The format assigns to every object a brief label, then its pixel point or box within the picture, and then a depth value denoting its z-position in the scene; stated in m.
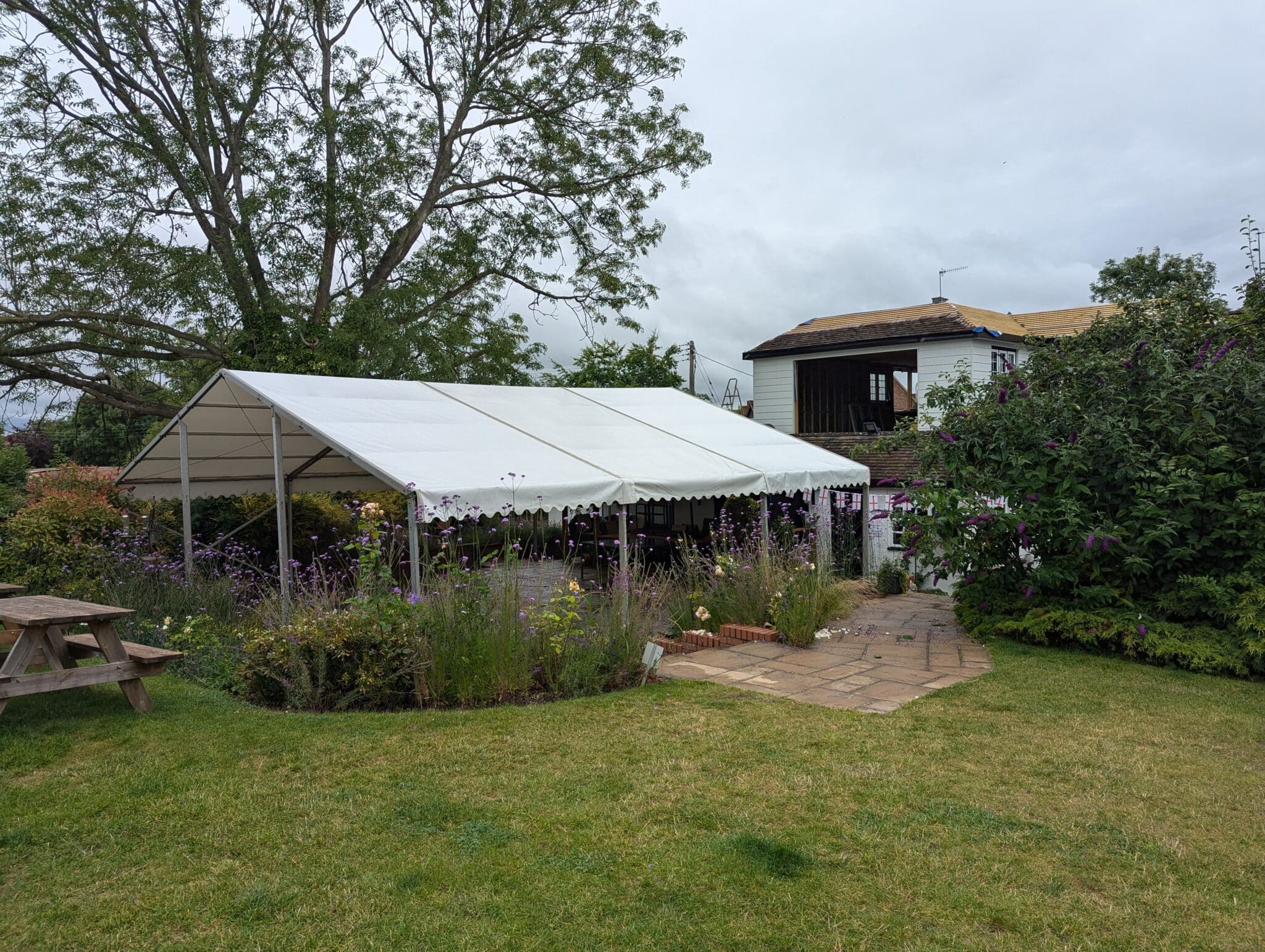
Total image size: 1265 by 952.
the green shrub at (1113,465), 7.36
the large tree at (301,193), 14.72
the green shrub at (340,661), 5.69
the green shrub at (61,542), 8.69
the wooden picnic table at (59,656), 4.95
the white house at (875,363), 16.47
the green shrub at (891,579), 11.97
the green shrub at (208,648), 6.32
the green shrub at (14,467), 17.66
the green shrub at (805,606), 7.82
